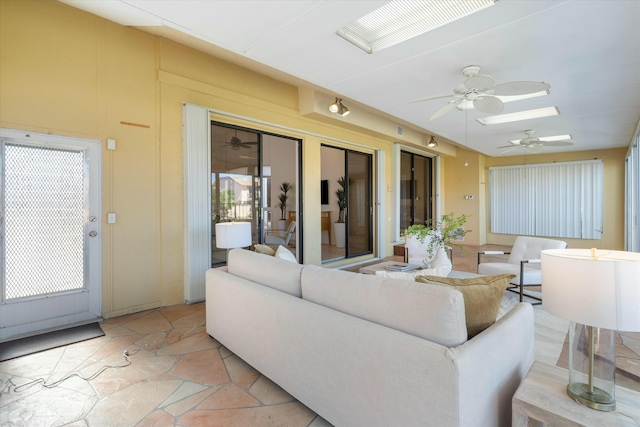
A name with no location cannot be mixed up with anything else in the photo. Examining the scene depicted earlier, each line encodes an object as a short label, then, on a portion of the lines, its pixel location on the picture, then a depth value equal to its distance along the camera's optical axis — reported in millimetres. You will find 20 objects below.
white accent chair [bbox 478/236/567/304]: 3920
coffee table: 3642
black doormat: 2699
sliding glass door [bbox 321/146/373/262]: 6883
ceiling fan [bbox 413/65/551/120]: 2967
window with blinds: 8203
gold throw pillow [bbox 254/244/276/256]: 3133
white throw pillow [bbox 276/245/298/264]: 3073
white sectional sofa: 1299
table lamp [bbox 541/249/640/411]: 1079
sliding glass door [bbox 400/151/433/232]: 8461
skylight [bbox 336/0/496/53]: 2438
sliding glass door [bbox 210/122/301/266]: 4574
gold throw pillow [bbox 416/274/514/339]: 1559
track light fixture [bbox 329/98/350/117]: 5004
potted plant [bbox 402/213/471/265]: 3629
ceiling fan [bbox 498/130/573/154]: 5633
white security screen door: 3002
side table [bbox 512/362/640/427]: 1142
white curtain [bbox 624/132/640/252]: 5441
